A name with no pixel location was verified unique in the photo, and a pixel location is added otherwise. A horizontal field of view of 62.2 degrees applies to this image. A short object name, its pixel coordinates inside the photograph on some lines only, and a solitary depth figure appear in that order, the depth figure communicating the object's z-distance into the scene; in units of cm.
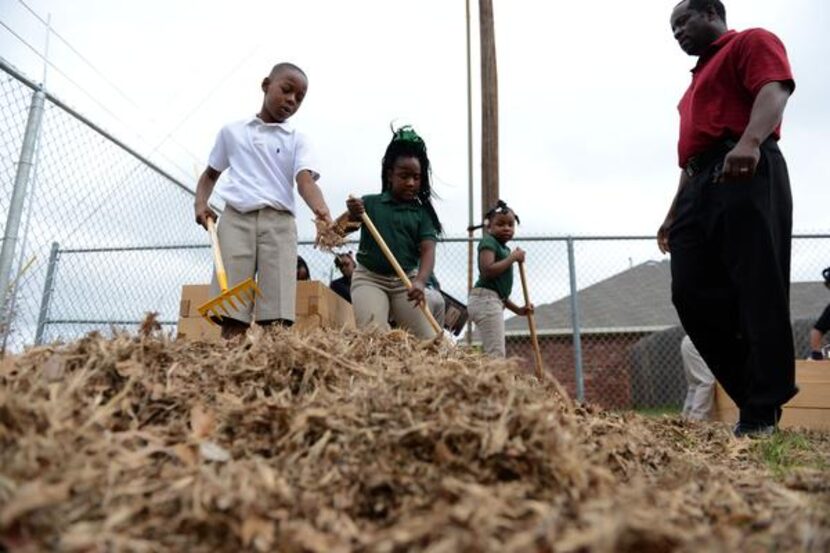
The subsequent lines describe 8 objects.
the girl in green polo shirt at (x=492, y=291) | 538
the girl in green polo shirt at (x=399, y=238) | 420
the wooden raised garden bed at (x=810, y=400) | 463
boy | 374
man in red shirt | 284
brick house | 1237
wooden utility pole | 721
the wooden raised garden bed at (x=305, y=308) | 448
